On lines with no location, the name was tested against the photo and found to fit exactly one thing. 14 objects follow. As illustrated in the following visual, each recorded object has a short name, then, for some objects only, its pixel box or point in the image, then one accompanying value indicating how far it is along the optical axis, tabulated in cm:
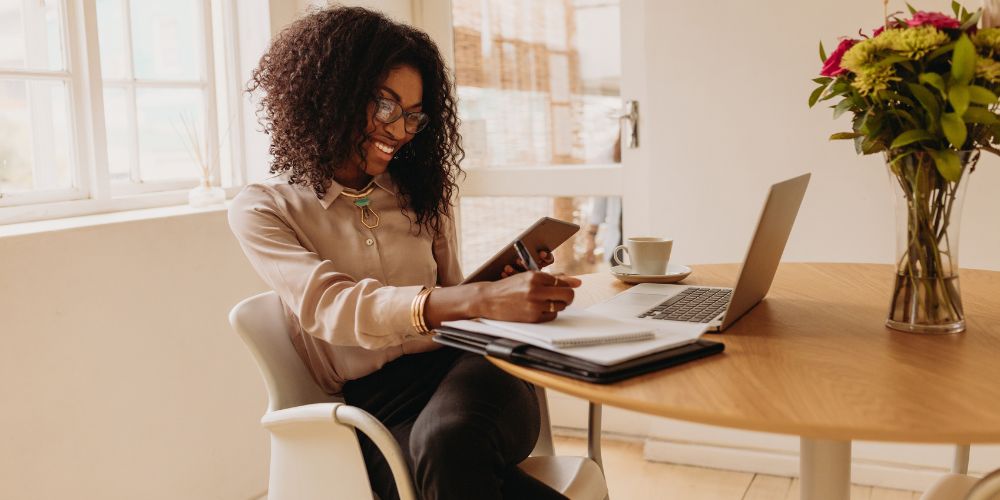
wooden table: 94
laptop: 128
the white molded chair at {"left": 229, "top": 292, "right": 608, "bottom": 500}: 137
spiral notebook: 114
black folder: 108
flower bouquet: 116
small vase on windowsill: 245
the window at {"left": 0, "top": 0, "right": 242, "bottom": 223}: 212
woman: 135
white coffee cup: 166
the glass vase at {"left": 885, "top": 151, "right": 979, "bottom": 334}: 124
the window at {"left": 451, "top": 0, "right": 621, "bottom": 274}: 302
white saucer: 165
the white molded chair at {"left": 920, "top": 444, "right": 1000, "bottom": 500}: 103
